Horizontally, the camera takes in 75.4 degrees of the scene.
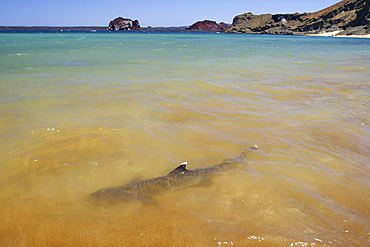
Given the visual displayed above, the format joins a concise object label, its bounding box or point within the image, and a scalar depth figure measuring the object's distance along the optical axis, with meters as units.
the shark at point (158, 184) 2.63
